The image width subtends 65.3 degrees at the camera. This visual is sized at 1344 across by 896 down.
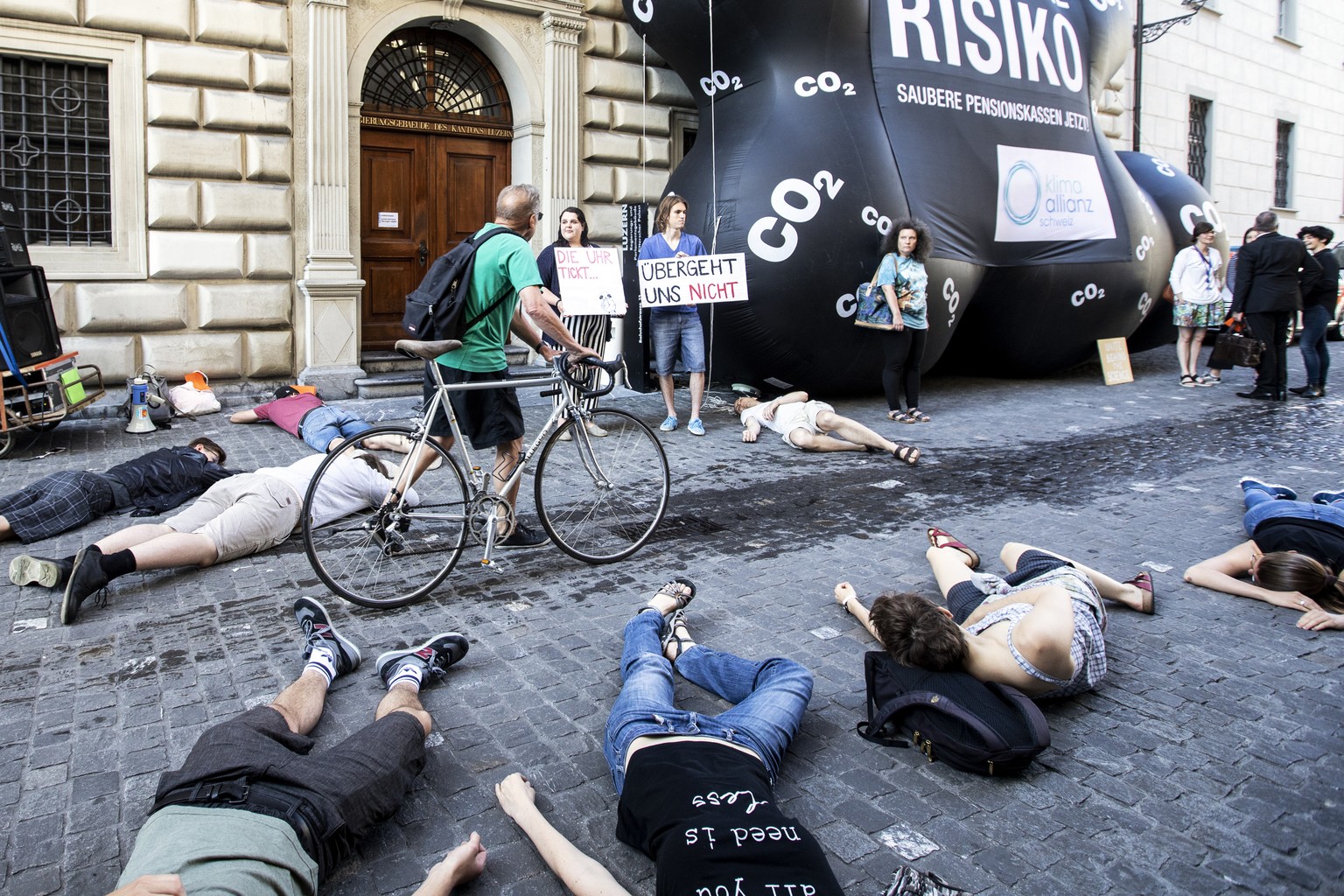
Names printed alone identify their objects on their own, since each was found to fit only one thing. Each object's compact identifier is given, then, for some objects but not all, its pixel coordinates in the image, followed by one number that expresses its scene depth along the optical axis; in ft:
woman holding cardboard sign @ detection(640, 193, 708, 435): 30.37
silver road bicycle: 15.75
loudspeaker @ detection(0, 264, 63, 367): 25.74
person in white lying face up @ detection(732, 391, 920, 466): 27.63
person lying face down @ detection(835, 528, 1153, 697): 11.85
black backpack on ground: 10.77
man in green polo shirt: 17.39
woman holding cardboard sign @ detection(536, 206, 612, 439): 29.68
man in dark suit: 35.83
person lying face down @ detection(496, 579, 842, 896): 7.75
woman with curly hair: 31.45
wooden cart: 25.26
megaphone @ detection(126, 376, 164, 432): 28.76
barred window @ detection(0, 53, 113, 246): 30.89
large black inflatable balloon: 32.32
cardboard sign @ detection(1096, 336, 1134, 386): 40.37
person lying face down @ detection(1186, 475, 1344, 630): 15.72
